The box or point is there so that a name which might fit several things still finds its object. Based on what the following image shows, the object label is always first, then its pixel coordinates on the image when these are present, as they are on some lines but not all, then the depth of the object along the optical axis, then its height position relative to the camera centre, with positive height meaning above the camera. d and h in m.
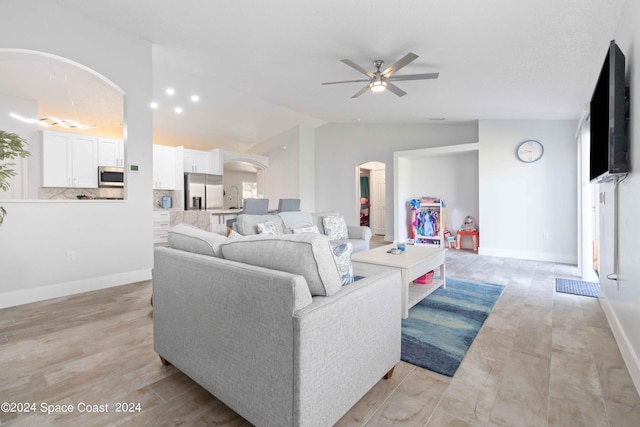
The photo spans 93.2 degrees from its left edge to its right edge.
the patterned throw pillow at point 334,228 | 4.43 -0.25
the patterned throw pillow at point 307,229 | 4.05 -0.24
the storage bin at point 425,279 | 3.42 -0.78
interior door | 8.75 +0.32
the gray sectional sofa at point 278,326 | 1.16 -0.51
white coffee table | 2.67 -0.49
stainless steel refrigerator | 6.96 +0.49
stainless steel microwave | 5.60 +0.67
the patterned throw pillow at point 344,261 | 1.63 -0.27
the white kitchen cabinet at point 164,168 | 6.46 +0.95
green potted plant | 1.51 +0.34
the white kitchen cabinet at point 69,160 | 5.06 +0.91
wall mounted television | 1.90 +0.62
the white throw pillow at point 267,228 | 3.57 -0.20
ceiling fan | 3.25 +1.56
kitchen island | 6.62 -0.14
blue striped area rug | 2.02 -0.96
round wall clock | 5.18 +1.03
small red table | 6.07 -0.49
